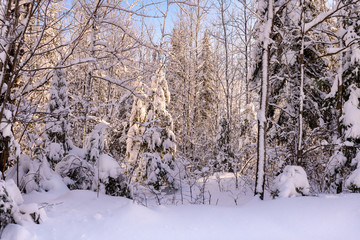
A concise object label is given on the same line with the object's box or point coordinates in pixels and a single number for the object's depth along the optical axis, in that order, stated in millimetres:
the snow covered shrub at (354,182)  5994
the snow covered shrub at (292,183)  5020
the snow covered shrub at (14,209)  2998
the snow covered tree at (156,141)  10133
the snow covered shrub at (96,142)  6543
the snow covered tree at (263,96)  5488
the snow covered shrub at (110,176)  4936
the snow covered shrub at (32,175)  4555
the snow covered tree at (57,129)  6453
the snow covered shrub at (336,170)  6988
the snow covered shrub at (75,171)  5770
